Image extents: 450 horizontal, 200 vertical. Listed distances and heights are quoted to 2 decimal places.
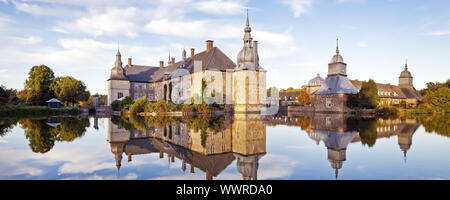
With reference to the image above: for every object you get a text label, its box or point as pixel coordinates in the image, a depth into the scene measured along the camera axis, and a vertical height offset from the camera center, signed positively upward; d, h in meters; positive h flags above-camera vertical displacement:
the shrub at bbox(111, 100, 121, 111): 36.66 -0.06
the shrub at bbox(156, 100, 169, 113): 27.95 -0.27
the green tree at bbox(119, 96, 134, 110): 33.77 +0.30
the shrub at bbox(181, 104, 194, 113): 28.23 -0.49
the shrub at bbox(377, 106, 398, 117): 31.12 -0.90
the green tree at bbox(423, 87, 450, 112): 38.91 +0.54
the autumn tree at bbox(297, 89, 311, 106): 56.29 +1.13
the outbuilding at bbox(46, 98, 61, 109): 33.91 +0.11
